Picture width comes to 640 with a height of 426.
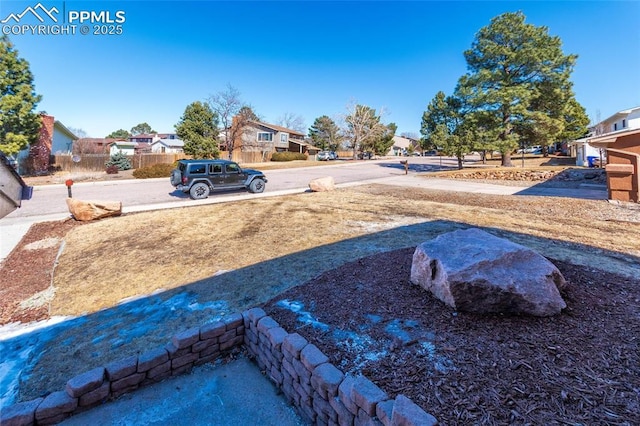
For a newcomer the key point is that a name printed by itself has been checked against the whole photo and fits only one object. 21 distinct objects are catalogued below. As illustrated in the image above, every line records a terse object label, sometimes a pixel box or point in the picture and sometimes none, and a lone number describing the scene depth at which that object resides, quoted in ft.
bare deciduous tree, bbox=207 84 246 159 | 114.52
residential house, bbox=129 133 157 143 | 232.73
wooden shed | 30.74
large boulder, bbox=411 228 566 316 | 9.64
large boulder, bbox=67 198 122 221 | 29.60
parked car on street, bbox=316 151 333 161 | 156.15
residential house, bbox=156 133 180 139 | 229.08
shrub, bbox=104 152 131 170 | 89.30
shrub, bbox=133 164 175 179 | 69.93
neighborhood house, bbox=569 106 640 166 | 79.05
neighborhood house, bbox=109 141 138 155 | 157.48
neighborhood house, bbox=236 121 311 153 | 135.19
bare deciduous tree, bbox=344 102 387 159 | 152.87
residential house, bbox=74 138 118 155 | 111.65
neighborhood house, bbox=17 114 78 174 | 79.97
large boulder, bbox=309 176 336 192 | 45.39
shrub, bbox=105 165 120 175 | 83.59
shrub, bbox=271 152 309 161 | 134.10
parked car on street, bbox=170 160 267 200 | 40.47
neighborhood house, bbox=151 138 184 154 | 176.45
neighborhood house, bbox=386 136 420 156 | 240.47
